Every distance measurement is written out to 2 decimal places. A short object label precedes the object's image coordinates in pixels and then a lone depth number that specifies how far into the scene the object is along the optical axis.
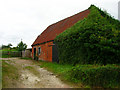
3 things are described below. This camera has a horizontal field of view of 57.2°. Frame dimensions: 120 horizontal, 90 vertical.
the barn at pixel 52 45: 14.62
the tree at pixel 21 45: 39.02
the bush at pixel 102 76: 5.60
